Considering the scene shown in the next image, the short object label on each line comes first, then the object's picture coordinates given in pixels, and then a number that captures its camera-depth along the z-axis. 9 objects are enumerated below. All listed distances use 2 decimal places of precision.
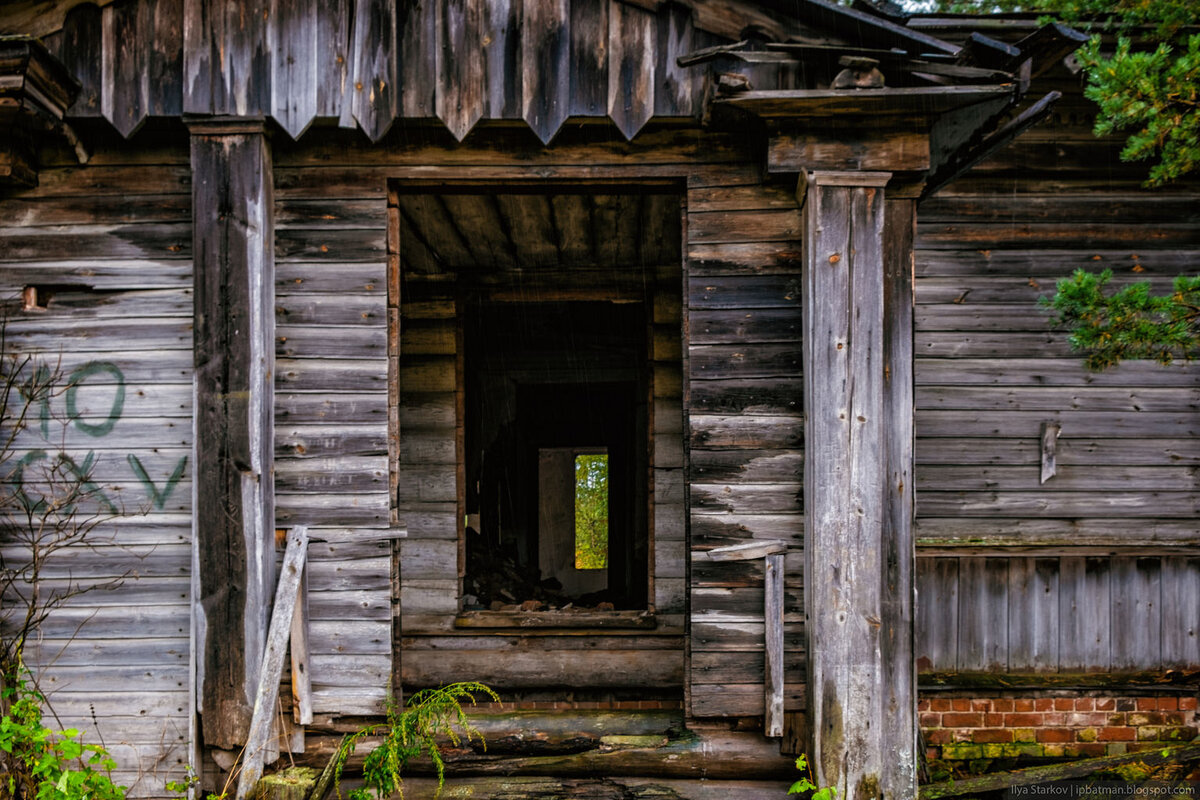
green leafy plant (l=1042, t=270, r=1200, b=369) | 3.60
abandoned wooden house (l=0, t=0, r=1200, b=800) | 3.61
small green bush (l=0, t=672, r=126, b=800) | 3.17
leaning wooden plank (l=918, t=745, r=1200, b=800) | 4.24
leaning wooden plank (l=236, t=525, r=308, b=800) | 3.46
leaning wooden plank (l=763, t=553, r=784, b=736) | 3.71
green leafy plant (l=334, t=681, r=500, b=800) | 3.19
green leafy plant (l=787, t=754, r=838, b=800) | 3.40
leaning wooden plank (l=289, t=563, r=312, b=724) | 3.73
